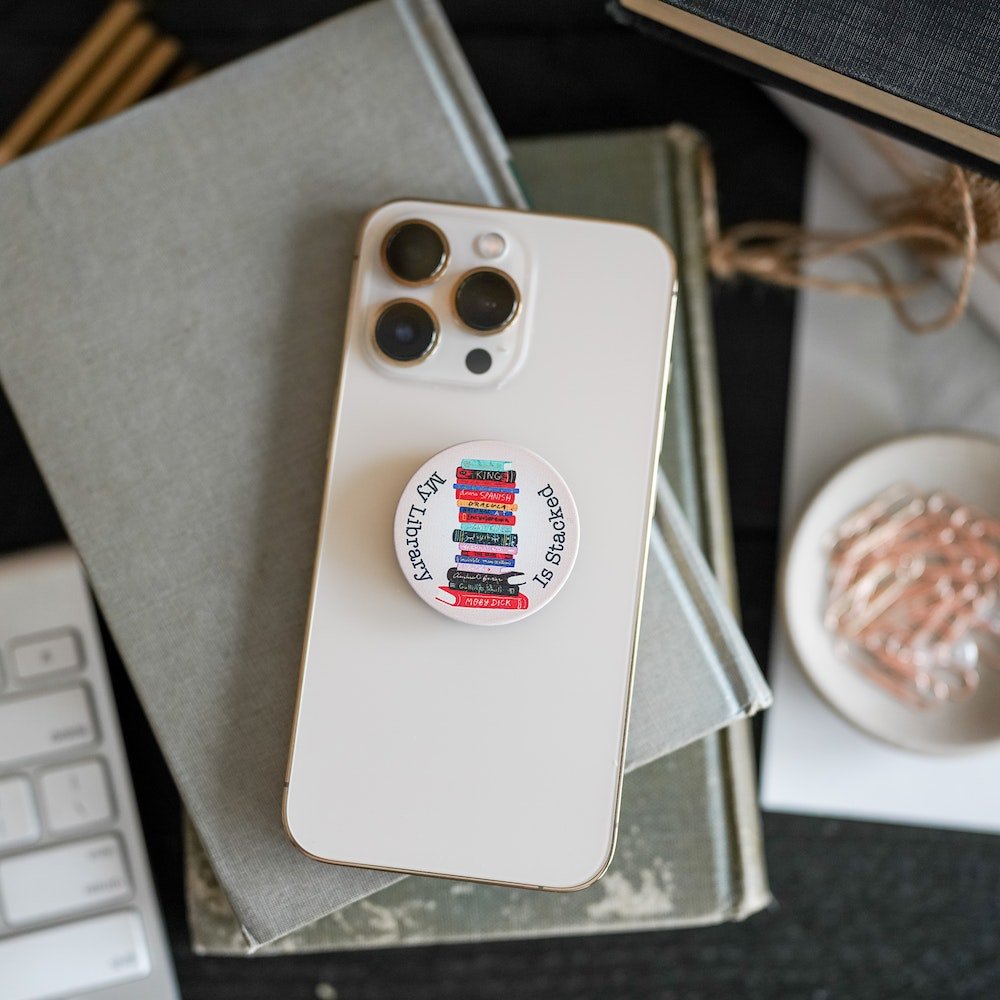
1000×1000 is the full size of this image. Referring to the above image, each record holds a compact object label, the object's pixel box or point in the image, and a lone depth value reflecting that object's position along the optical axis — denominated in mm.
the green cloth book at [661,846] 419
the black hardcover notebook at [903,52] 320
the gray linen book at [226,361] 372
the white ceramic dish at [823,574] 440
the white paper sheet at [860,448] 472
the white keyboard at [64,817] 420
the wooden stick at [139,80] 465
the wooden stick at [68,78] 463
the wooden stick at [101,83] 463
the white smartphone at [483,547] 348
